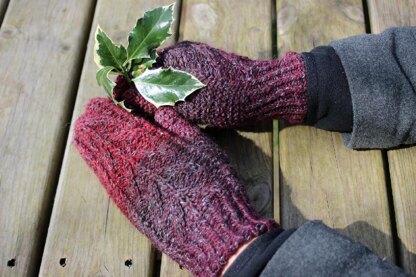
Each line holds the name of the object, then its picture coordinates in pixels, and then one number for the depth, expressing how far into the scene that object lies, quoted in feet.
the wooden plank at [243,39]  3.51
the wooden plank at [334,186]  3.28
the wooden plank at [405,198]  3.16
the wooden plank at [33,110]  3.32
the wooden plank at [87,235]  3.22
